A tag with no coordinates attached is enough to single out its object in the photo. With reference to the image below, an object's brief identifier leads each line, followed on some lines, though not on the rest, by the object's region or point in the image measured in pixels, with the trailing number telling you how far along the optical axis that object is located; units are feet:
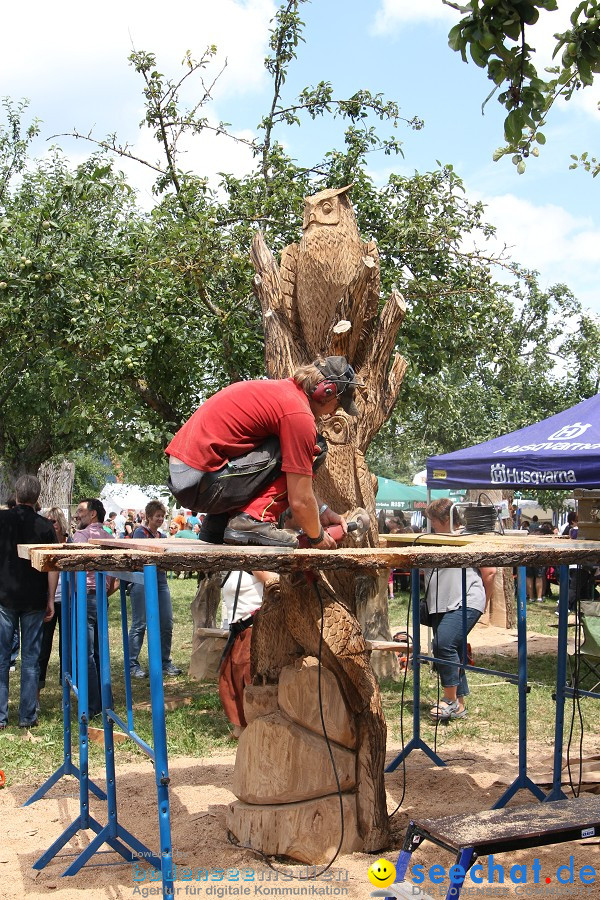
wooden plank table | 11.93
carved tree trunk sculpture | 20.35
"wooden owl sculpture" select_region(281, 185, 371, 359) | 20.33
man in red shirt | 13.99
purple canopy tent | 27.25
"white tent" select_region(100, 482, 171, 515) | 123.13
